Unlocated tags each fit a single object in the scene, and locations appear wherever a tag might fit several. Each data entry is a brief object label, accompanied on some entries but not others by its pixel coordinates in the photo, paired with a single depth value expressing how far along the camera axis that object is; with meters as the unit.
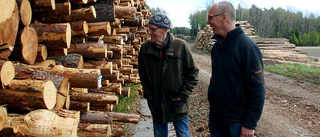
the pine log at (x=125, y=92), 5.93
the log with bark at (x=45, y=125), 2.00
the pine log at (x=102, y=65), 4.04
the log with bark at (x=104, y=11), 4.14
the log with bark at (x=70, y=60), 3.25
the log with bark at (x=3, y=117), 1.98
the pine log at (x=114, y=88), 5.02
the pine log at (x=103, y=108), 4.38
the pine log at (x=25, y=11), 2.42
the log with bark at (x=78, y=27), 3.49
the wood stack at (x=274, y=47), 16.92
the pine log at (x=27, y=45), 2.44
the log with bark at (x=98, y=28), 3.99
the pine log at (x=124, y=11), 4.70
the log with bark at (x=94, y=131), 3.29
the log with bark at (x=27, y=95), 2.16
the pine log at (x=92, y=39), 4.42
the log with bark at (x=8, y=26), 2.07
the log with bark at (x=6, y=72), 2.05
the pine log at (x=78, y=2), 3.55
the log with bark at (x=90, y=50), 3.76
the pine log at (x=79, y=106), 3.55
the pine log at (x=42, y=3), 2.80
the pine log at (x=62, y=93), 2.53
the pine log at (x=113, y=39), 5.35
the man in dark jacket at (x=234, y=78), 2.12
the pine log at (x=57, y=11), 2.99
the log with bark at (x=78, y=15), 3.33
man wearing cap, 2.82
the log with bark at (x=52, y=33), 2.81
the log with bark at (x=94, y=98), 3.64
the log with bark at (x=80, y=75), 2.82
